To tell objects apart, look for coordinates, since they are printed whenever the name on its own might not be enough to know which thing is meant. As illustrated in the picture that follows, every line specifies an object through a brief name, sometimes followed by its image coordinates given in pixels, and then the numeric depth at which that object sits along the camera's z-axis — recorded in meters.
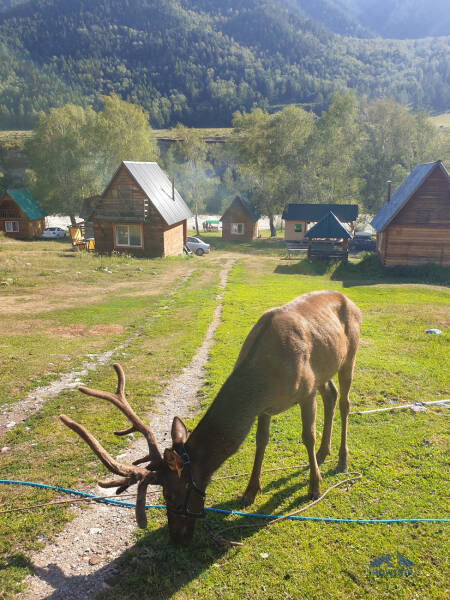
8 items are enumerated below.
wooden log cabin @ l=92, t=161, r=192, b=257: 37.66
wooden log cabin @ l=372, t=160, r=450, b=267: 32.84
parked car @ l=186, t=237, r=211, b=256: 45.94
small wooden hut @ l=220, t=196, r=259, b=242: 58.81
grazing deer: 5.39
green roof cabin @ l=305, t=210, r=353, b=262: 37.25
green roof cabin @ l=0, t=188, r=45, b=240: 53.22
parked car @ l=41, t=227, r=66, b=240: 55.28
